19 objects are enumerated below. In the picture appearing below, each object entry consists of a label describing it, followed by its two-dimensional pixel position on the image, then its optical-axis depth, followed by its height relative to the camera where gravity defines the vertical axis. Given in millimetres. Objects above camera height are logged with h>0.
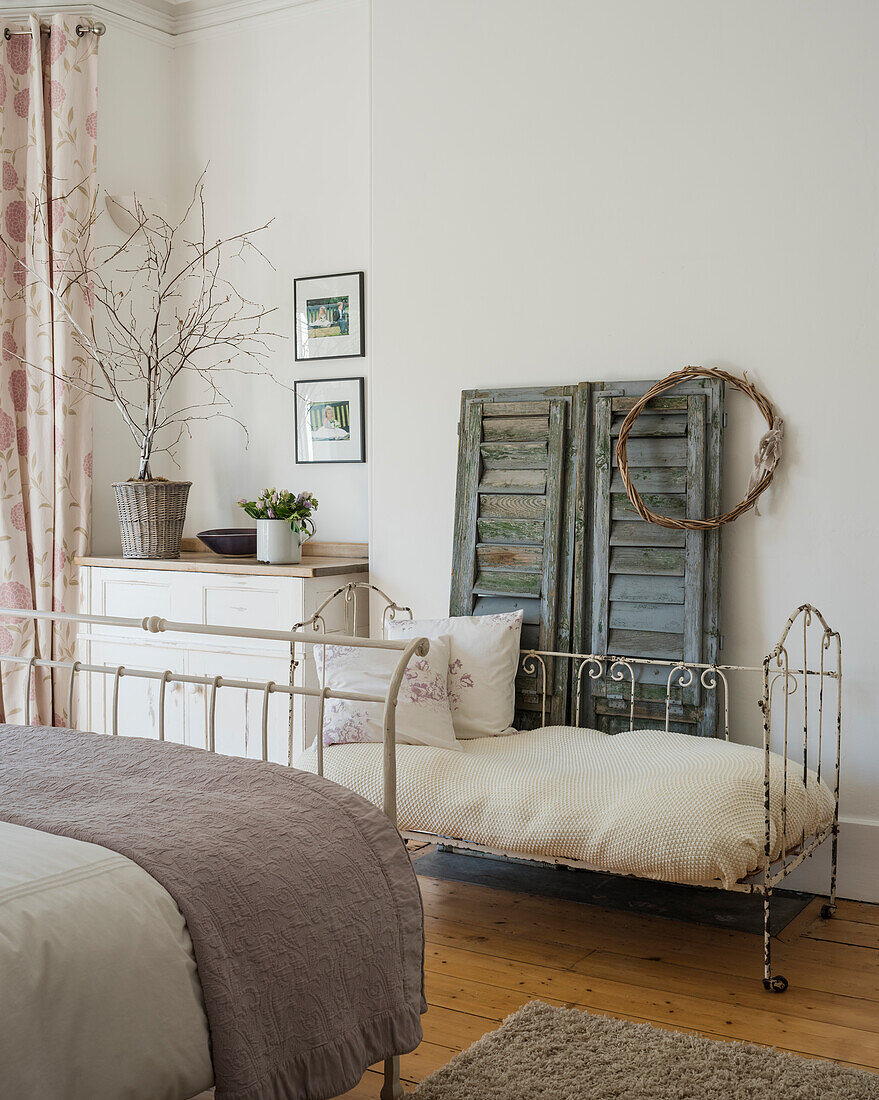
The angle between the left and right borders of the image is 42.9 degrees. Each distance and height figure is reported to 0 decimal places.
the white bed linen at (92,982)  1281 -613
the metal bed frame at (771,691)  2545 -568
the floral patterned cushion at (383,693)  3043 -603
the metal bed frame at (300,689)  1966 -410
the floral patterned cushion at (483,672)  3213 -551
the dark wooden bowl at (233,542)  4000 -231
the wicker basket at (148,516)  3980 -142
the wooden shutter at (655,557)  3092 -206
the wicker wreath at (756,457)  3035 +82
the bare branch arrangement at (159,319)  4148 +617
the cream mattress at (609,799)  2486 -750
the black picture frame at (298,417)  4102 +230
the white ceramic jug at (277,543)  3766 -217
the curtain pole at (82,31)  4082 +1627
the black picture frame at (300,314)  4082 +614
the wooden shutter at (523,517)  3320 -107
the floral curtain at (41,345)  4047 +478
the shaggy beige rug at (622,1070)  1979 -1082
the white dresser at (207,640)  3598 -555
